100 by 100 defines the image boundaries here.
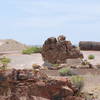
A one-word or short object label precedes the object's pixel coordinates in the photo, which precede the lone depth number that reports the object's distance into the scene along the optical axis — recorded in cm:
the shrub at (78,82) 1673
